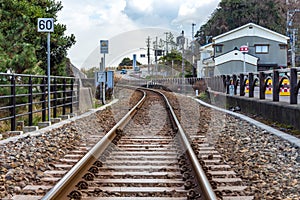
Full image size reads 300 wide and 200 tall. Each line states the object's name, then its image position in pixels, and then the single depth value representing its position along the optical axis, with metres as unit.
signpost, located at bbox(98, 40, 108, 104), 18.89
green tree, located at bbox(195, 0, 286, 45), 68.81
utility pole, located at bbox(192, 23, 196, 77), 72.05
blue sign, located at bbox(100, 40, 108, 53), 18.89
